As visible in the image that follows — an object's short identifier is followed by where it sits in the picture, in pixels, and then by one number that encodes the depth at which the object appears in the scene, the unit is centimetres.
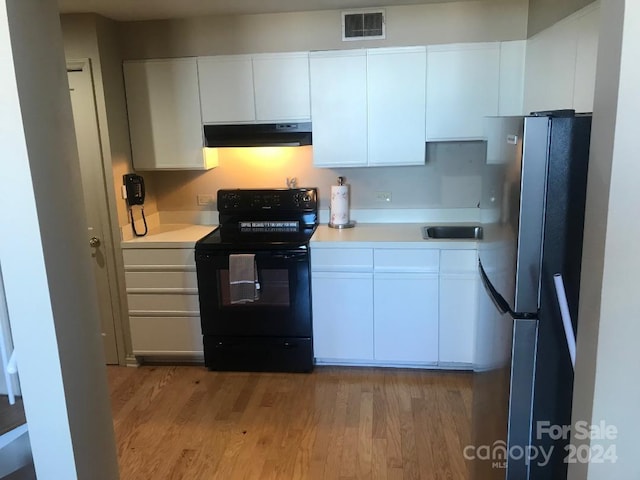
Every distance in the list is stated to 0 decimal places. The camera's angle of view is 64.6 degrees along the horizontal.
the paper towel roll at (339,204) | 351
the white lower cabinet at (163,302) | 334
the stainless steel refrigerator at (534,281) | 141
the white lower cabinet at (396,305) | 314
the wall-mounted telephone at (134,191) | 337
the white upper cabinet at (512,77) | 306
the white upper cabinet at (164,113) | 333
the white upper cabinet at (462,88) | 310
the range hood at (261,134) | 333
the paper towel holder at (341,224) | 355
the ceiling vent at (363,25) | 324
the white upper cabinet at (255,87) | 325
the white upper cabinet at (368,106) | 317
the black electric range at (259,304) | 319
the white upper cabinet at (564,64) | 211
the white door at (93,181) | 317
